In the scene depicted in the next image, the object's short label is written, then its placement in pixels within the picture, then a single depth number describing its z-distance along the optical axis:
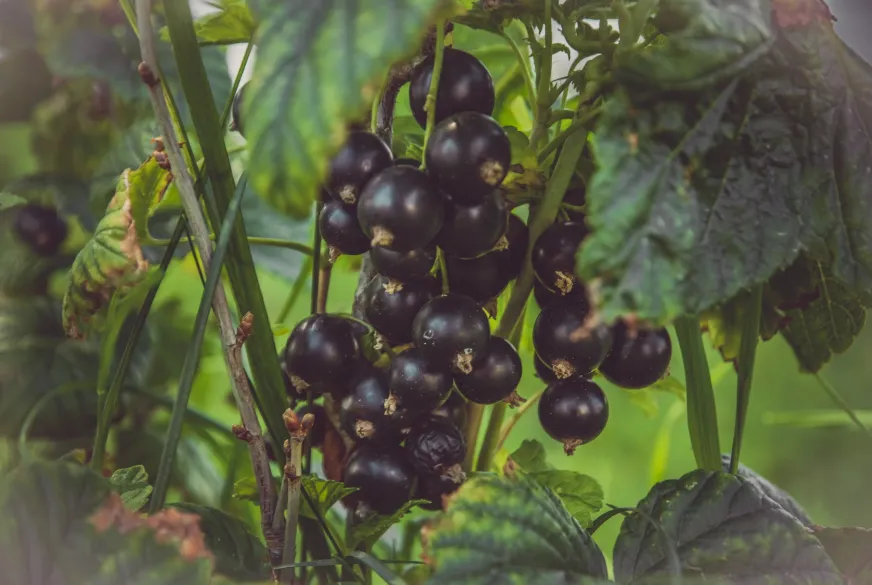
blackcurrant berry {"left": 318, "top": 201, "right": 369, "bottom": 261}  0.25
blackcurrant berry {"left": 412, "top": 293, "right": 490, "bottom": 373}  0.24
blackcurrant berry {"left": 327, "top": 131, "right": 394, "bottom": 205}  0.24
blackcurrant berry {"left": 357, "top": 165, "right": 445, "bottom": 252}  0.23
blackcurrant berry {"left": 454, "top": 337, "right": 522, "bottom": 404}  0.25
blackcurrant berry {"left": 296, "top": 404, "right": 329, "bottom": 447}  0.27
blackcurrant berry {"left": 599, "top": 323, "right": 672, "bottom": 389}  0.25
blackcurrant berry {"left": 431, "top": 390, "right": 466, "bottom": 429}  0.27
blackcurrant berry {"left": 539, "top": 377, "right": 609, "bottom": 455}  0.25
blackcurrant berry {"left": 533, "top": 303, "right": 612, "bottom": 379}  0.24
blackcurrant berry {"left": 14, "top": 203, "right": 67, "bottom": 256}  0.34
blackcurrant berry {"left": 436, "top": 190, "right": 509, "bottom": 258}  0.24
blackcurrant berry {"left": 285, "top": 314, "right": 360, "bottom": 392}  0.26
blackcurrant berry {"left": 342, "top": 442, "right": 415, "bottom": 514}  0.26
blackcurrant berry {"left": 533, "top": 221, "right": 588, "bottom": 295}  0.24
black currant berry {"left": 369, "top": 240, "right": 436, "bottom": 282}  0.24
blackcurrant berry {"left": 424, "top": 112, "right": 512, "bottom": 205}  0.24
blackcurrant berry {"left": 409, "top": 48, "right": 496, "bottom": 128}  0.25
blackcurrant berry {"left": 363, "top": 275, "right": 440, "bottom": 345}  0.25
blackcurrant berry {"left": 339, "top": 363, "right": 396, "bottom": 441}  0.25
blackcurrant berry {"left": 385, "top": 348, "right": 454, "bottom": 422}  0.25
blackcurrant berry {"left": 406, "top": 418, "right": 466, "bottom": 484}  0.25
